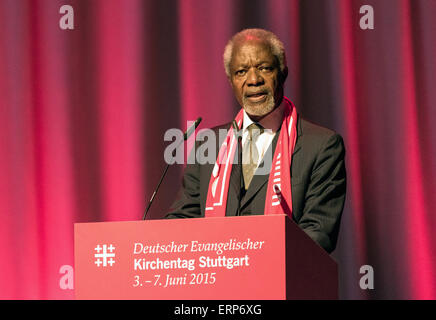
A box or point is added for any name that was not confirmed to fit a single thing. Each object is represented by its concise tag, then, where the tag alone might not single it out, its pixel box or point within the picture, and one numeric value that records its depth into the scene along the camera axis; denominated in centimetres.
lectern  400
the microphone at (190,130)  515
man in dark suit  567
